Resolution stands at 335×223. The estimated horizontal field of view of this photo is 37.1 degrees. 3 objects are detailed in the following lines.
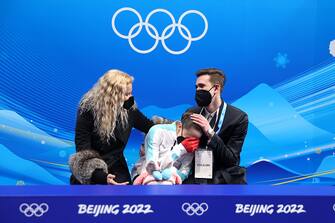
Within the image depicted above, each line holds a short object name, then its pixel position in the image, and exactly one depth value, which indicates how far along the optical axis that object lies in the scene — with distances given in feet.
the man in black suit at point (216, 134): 10.41
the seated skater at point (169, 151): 10.34
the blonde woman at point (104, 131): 11.00
